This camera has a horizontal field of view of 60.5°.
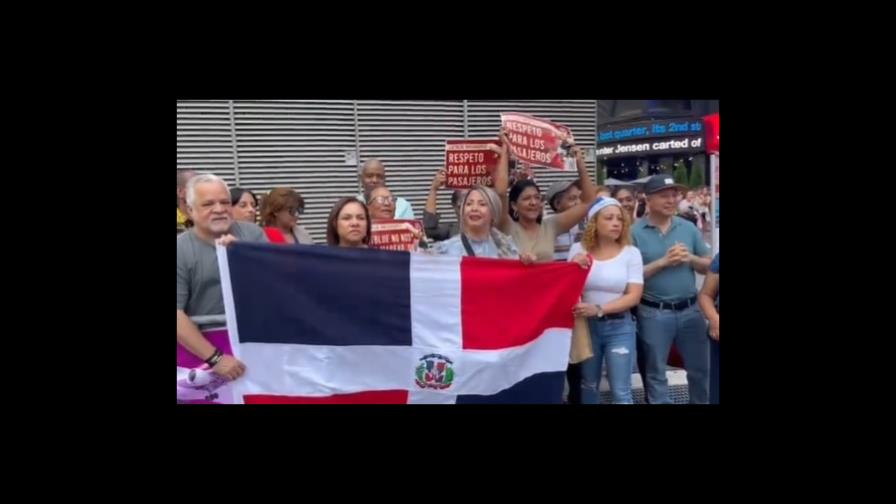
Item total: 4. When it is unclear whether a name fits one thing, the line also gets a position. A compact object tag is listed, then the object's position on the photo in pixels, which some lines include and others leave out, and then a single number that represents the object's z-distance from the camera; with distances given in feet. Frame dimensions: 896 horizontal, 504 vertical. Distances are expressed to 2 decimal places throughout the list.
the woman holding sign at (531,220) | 14.78
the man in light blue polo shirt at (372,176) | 17.01
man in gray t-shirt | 12.26
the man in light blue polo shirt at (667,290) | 14.24
